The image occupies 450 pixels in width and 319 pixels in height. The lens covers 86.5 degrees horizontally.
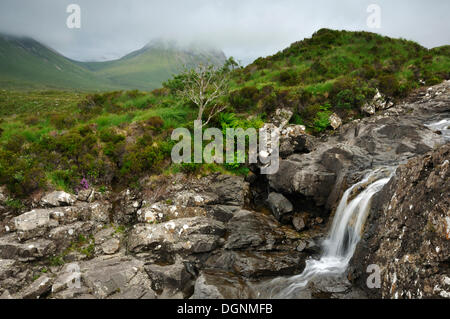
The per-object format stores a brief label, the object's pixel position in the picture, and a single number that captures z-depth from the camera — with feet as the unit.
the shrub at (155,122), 60.08
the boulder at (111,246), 32.73
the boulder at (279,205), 39.42
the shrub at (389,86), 66.16
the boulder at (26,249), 29.86
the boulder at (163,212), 38.04
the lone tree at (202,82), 62.89
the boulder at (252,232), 33.68
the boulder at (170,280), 26.91
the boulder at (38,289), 25.18
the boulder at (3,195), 37.83
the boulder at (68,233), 32.86
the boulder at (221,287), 25.43
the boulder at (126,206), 39.93
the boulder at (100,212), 38.53
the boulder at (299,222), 37.22
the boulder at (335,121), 62.28
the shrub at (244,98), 73.56
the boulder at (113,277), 26.16
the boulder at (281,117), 63.52
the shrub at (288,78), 83.41
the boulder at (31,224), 32.58
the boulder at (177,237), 32.78
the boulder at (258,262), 29.37
